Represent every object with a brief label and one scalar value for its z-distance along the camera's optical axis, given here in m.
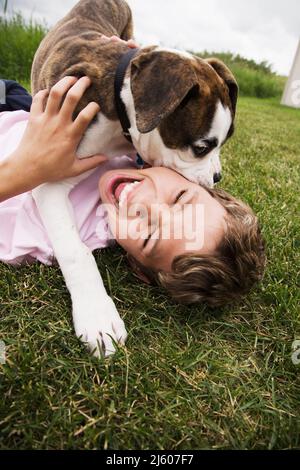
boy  0.44
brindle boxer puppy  0.42
